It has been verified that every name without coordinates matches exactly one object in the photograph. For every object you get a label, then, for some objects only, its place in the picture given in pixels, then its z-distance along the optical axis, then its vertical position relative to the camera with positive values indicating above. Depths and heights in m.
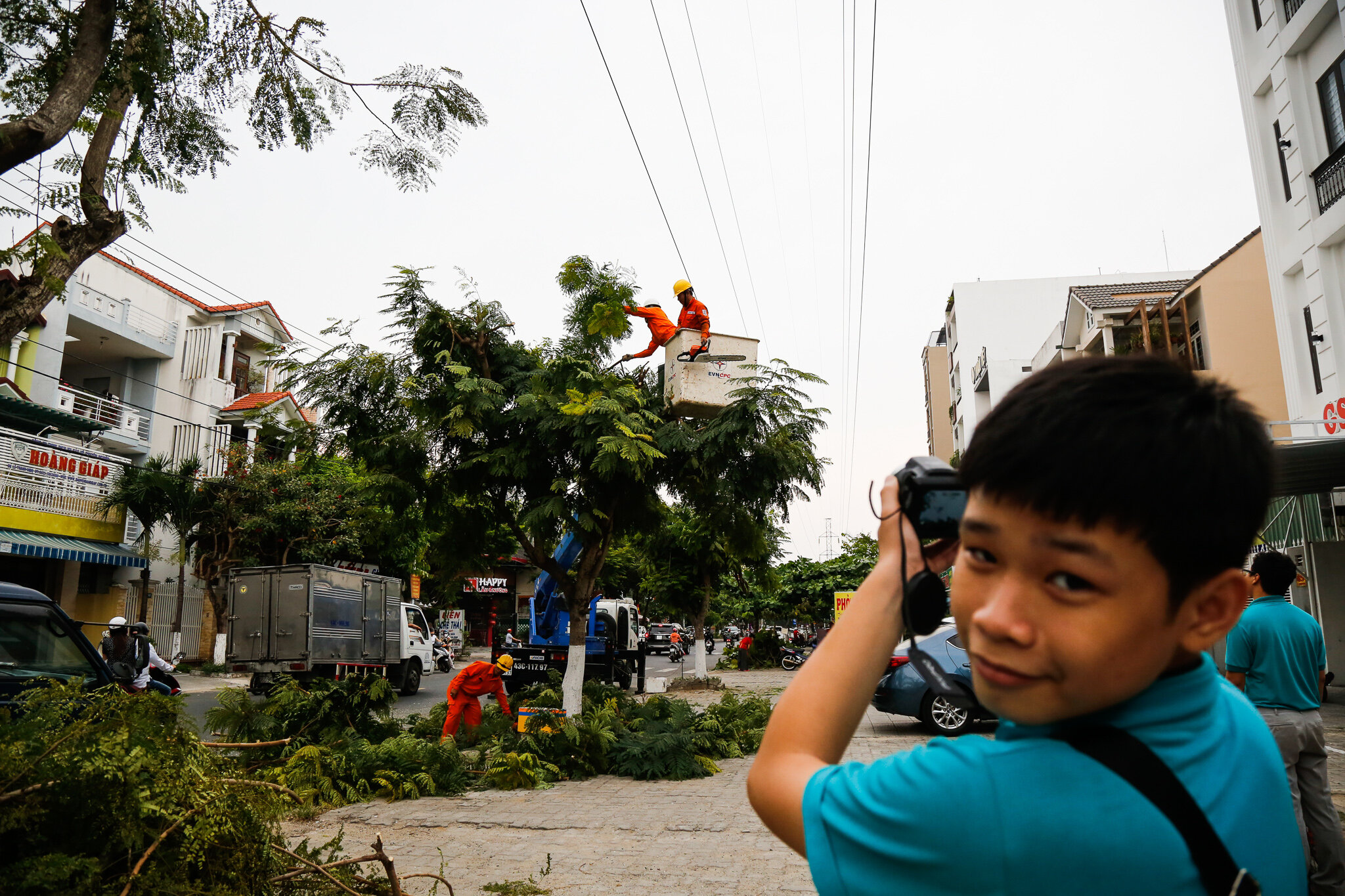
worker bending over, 11.48 -1.05
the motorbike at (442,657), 29.62 -1.45
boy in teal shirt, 0.83 -0.05
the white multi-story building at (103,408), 21.98 +6.44
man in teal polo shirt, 4.43 -0.47
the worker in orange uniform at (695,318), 9.61 +3.15
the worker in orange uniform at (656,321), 10.10 +3.27
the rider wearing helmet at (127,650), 10.95 -0.39
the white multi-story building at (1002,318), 45.88 +14.74
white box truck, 17.34 -0.12
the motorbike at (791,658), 32.12 -1.88
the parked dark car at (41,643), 5.96 -0.14
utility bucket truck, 18.52 -0.79
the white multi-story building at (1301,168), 13.46 +6.86
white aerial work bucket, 9.85 +2.57
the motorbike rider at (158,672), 11.85 -0.72
